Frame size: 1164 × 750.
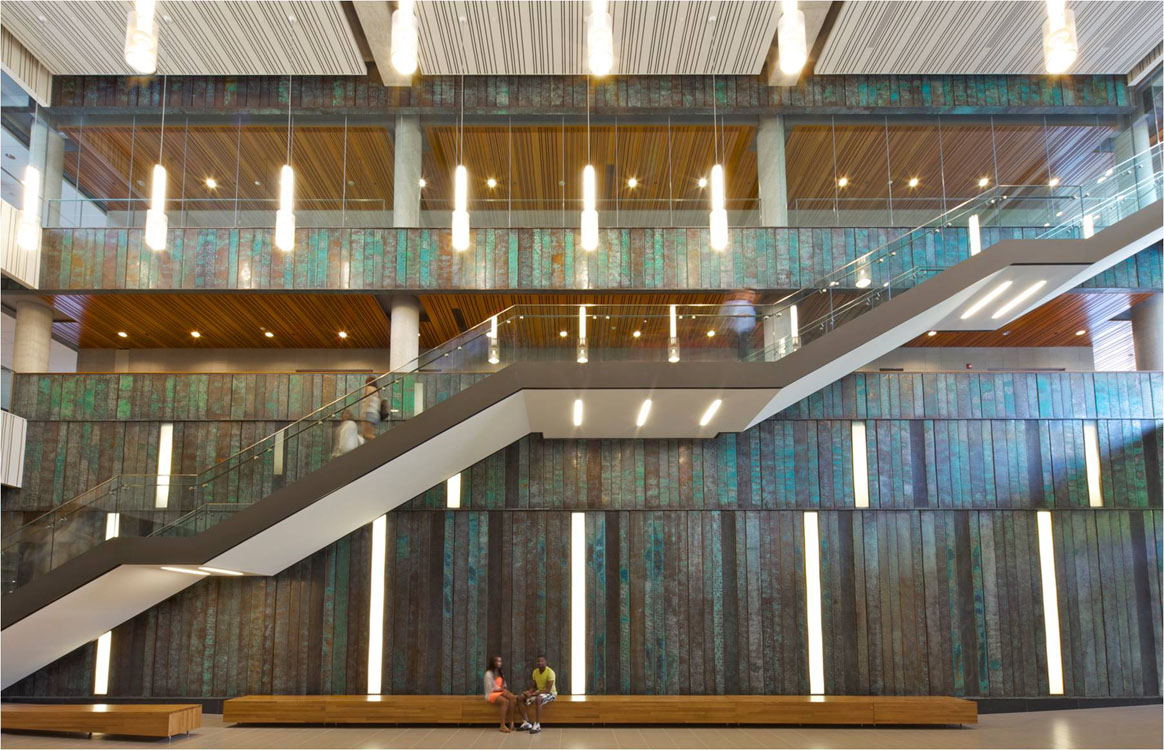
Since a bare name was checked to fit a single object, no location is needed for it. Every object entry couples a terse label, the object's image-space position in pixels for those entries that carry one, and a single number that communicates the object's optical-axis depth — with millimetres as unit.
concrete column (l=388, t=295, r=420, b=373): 15656
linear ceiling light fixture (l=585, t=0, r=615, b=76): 7605
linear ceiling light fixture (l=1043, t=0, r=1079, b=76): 7363
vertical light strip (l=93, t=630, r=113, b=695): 14234
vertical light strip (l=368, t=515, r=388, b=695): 14398
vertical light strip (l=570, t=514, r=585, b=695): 14367
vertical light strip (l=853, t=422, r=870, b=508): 15055
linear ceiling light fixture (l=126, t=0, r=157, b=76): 7109
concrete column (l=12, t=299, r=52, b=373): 15445
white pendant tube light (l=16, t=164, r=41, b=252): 12266
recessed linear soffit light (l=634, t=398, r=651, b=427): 13305
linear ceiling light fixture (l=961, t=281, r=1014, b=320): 13461
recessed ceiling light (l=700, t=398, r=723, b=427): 13219
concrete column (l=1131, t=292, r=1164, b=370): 15742
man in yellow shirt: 12398
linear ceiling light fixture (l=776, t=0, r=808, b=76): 7652
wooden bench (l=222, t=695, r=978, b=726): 12734
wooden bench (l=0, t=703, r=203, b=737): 11172
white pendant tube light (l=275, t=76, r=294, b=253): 11641
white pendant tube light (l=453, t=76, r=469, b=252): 12719
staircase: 12086
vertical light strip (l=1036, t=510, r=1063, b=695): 14312
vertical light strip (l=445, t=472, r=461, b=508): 15031
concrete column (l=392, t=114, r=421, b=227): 15953
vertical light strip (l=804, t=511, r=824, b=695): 14391
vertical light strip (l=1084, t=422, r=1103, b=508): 14977
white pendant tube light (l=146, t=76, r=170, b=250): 11999
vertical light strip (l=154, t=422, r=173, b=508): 15062
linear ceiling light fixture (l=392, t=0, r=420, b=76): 7883
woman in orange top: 12547
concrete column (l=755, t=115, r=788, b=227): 16016
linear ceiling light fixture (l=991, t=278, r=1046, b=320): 13602
